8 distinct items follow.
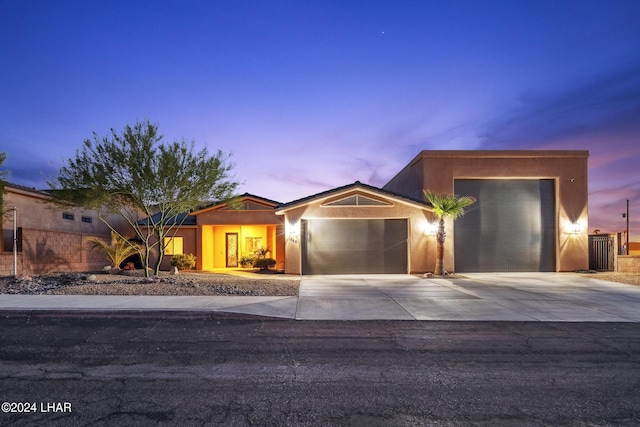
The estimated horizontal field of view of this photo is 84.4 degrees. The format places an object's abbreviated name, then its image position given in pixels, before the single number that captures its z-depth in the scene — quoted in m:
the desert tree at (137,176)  12.73
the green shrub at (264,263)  19.58
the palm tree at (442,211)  16.05
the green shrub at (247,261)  21.36
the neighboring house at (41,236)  15.29
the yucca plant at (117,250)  18.31
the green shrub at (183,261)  19.61
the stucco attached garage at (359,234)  17.34
